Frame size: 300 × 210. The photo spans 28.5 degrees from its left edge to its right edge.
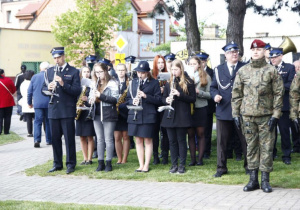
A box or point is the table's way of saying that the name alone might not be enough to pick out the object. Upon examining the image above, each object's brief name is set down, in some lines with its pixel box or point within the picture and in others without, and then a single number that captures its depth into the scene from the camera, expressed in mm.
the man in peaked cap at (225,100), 9938
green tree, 45219
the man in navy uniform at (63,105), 10945
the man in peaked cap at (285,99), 11094
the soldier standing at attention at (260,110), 8594
